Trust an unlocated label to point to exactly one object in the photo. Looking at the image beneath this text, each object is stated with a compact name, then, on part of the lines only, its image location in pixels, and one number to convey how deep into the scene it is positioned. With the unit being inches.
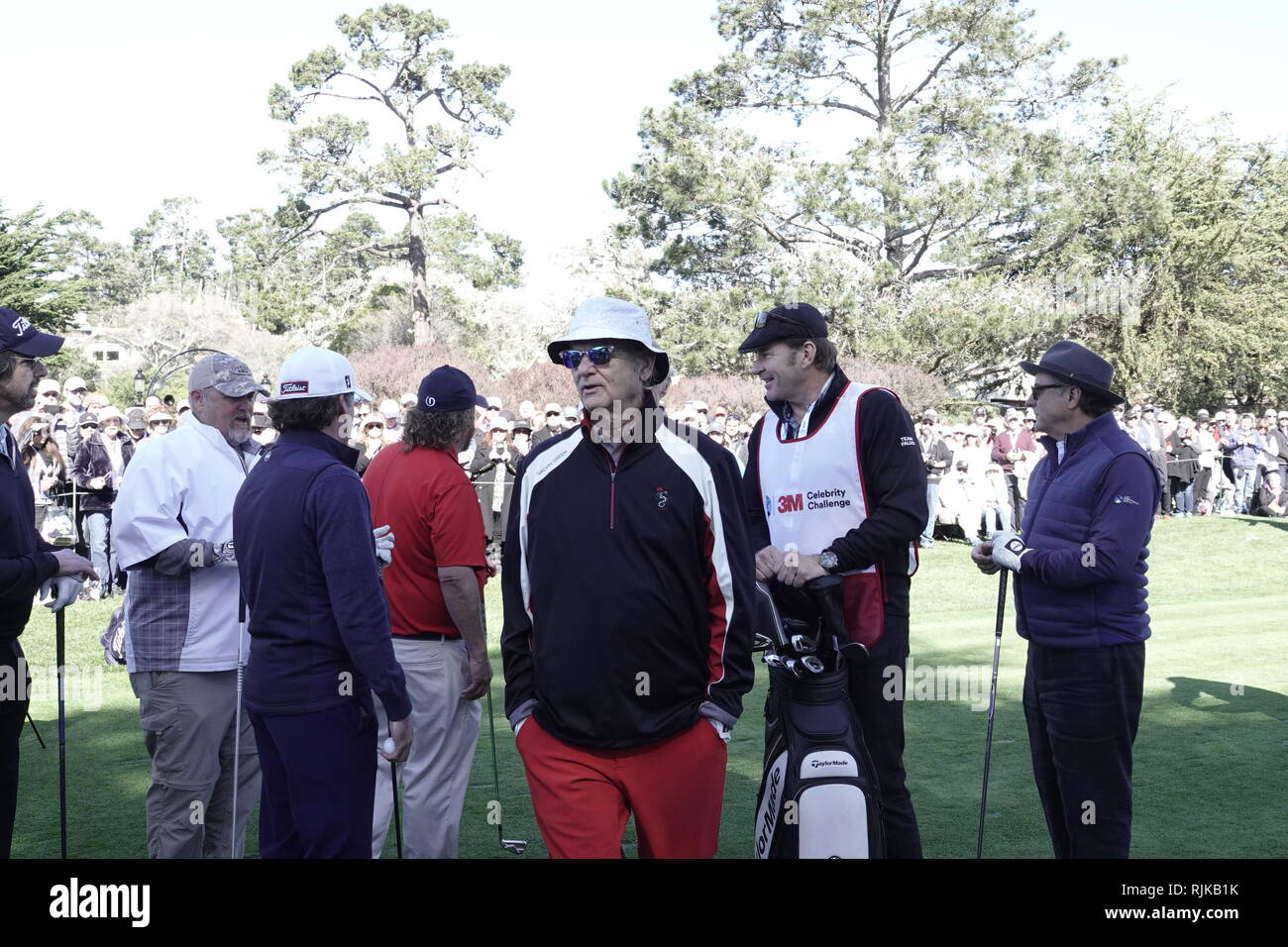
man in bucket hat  145.4
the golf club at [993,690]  207.8
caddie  187.2
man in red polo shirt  211.2
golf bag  175.2
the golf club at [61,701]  192.8
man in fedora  186.1
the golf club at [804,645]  177.3
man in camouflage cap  201.2
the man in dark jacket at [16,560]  168.7
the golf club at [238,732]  197.9
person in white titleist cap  160.9
